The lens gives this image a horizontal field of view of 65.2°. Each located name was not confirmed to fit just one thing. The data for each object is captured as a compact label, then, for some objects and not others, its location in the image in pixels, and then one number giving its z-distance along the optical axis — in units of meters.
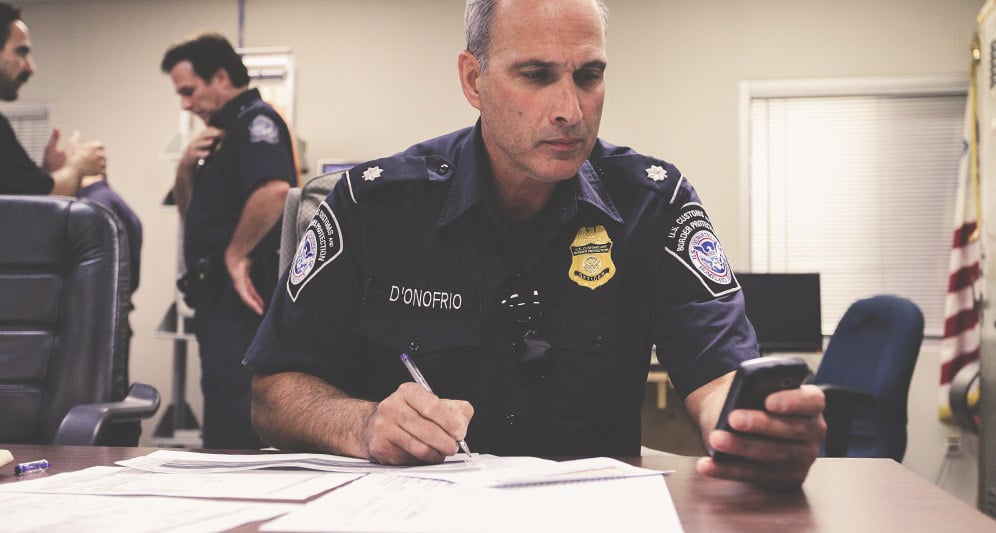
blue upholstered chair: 2.26
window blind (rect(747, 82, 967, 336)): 4.10
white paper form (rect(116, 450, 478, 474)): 0.81
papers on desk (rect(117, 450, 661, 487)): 0.73
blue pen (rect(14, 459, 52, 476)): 0.82
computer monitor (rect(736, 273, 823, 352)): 3.27
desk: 0.60
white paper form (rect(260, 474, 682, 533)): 0.55
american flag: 3.61
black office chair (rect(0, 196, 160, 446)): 1.32
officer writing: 1.14
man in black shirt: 2.20
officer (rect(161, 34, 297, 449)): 2.11
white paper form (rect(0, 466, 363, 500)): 0.68
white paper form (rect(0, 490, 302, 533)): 0.56
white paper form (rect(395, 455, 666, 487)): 0.71
